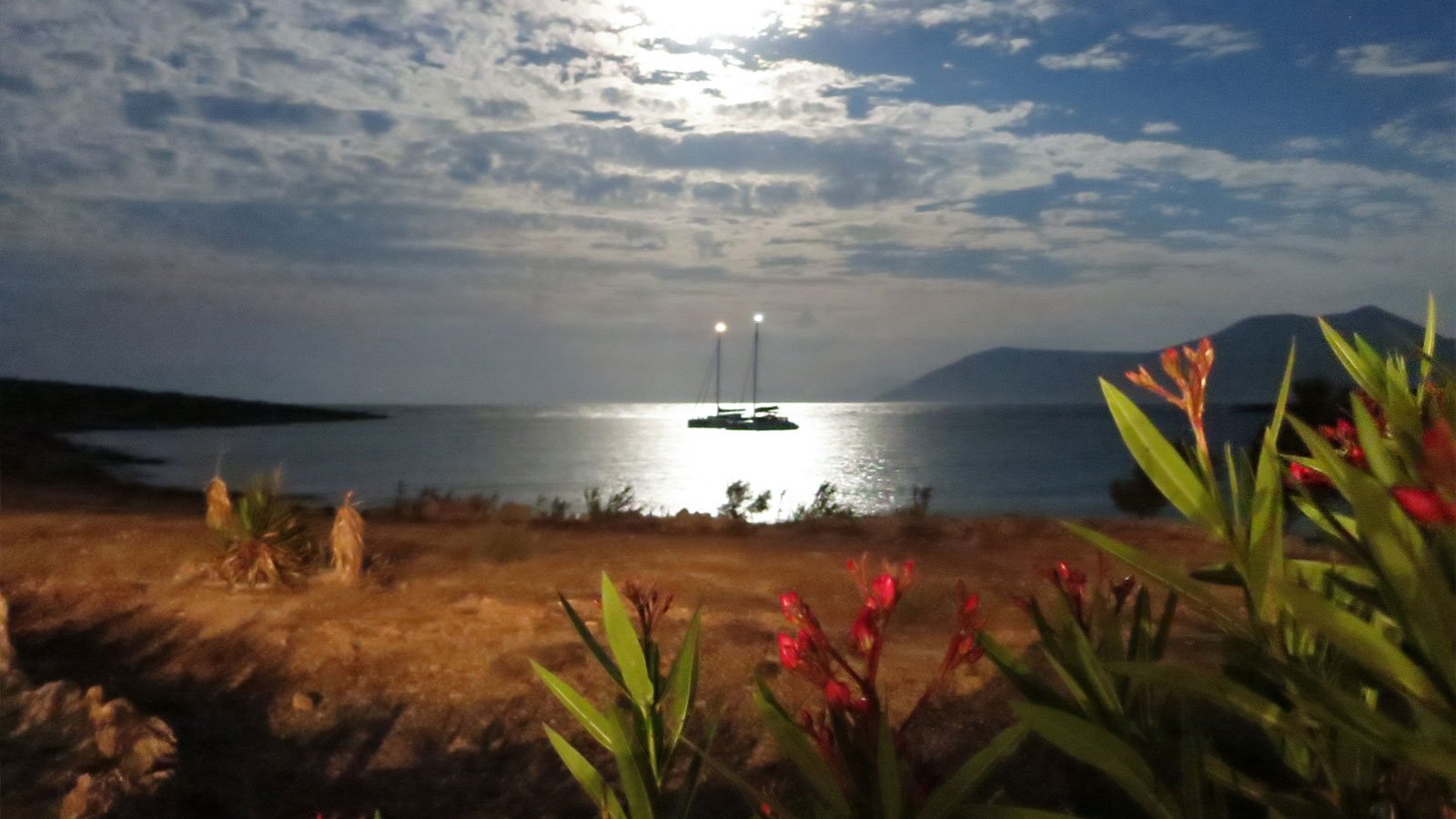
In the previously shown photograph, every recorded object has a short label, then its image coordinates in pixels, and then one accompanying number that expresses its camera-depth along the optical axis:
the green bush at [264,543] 5.71
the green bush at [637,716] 1.78
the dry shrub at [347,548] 5.72
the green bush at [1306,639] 1.02
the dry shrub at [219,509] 5.96
